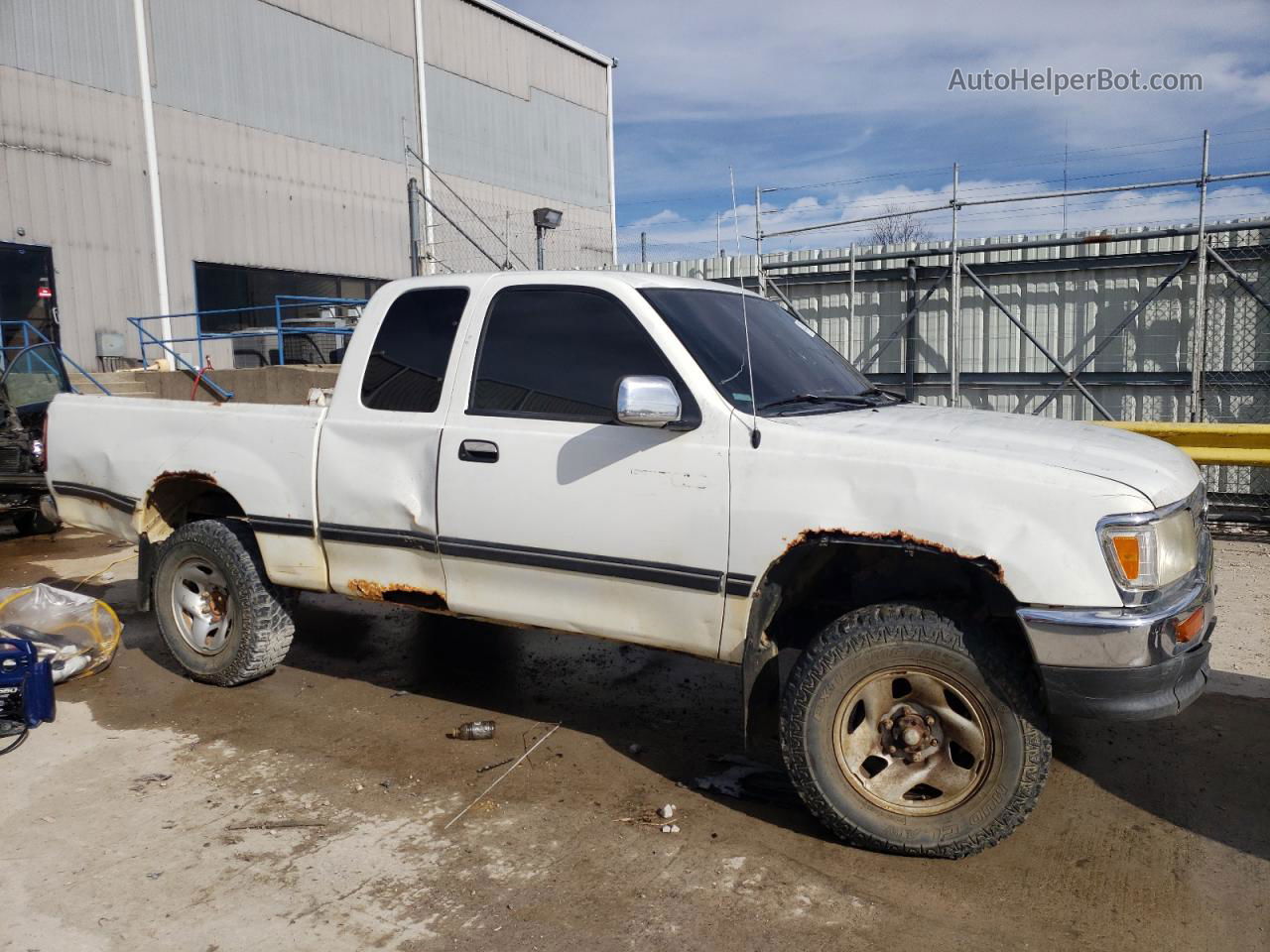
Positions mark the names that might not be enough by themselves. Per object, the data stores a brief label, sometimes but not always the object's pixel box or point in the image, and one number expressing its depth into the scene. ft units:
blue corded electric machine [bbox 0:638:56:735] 15.15
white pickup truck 10.51
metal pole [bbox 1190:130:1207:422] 34.01
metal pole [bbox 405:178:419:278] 41.60
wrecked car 31.55
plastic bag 17.99
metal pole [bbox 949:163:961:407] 37.47
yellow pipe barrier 26.68
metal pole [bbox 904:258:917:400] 41.65
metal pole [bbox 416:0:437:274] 69.26
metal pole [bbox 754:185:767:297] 40.47
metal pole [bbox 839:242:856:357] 41.28
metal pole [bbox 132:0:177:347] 53.62
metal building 50.52
